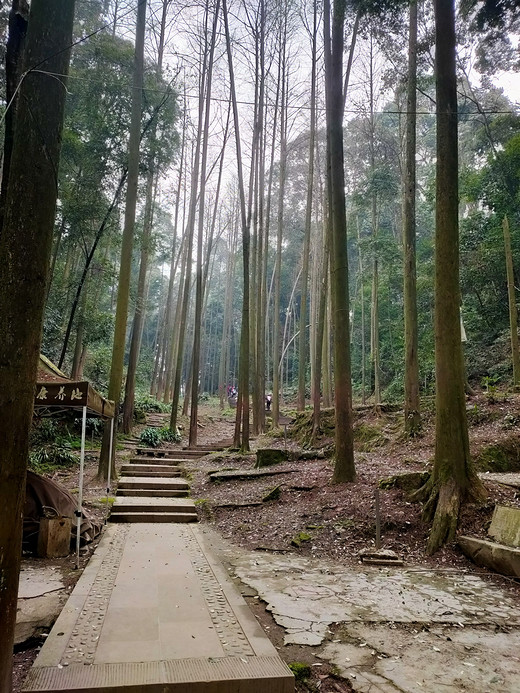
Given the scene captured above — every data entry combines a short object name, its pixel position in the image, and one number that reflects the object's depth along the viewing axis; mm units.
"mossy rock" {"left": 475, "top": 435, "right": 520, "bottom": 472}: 7160
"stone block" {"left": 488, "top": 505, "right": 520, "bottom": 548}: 4168
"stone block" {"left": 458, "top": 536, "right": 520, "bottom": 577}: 3943
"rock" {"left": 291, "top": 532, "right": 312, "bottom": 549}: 5131
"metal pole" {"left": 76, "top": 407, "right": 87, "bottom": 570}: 4113
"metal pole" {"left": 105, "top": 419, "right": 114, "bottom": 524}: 6686
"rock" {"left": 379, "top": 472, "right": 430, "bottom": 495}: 5809
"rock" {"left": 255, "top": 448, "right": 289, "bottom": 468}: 9157
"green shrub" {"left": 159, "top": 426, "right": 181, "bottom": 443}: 12753
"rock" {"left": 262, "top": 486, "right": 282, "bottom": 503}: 6852
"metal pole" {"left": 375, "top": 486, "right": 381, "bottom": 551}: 4745
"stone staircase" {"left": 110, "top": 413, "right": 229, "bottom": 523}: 6367
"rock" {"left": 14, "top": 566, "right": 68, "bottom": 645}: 2736
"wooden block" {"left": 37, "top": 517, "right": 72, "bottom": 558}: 4414
